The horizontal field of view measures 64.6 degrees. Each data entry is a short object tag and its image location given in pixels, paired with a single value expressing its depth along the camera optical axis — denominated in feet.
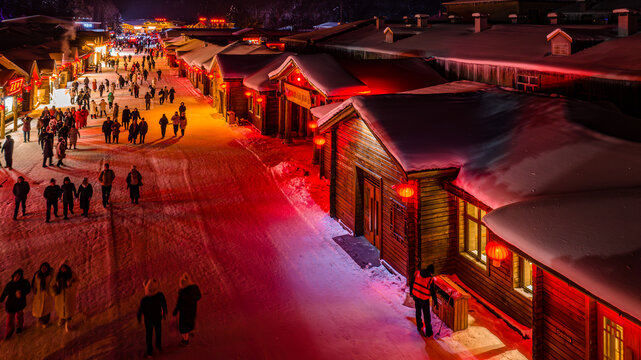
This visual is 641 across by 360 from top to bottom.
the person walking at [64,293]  31.86
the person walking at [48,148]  70.23
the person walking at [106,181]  55.11
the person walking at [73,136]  82.04
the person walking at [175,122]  96.45
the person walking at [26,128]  86.69
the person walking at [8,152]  68.74
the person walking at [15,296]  30.45
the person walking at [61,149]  69.72
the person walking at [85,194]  51.51
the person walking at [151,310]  28.86
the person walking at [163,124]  93.97
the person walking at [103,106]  114.73
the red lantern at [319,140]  60.29
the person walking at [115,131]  88.12
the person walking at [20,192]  50.03
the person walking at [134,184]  55.79
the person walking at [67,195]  51.26
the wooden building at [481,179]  26.76
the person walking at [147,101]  127.13
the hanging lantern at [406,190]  36.27
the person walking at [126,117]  100.17
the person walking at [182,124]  96.27
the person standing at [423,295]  31.24
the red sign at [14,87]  90.48
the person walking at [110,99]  124.29
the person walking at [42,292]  31.68
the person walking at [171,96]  140.89
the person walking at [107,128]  88.24
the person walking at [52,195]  49.96
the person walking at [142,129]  88.02
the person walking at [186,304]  29.40
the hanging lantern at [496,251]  29.22
